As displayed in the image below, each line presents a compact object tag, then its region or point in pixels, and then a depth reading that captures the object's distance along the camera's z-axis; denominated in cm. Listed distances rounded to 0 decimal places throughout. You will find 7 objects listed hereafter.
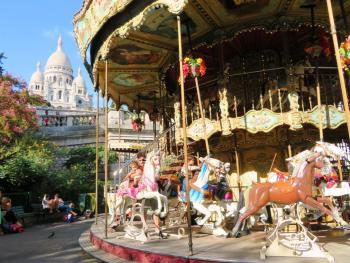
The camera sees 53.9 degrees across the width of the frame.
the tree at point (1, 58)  3007
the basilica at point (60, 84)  12306
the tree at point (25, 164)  2073
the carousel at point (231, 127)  688
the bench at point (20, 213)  1850
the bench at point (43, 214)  2073
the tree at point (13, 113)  2208
